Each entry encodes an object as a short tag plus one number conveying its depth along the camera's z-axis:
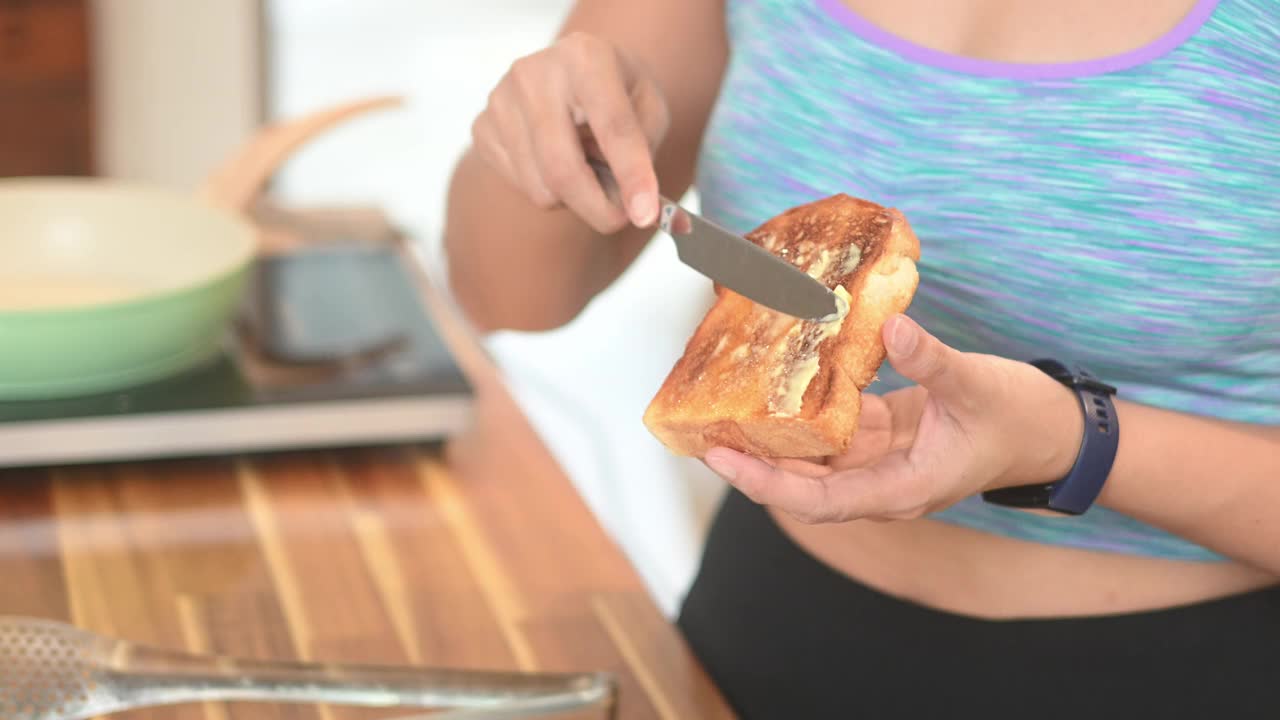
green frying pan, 1.13
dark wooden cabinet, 3.19
